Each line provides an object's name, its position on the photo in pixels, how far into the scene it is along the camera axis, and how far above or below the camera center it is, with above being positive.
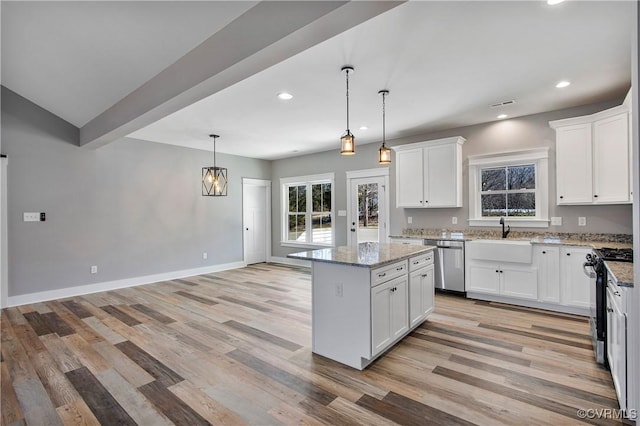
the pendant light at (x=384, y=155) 3.33 +0.61
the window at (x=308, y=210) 7.15 +0.07
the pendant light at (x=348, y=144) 2.93 +0.65
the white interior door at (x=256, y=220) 7.60 -0.15
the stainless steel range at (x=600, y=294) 2.45 -0.67
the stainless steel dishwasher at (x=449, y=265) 4.66 -0.81
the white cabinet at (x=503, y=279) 4.11 -0.93
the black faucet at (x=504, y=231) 4.66 -0.29
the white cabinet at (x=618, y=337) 1.88 -0.84
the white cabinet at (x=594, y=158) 3.59 +0.64
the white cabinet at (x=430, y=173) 5.02 +0.64
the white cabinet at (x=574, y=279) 3.75 -0.82
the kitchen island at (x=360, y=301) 2.56 -0.78
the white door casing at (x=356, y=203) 6.11 +0.18
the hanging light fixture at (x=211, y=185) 6.62 +0.64
